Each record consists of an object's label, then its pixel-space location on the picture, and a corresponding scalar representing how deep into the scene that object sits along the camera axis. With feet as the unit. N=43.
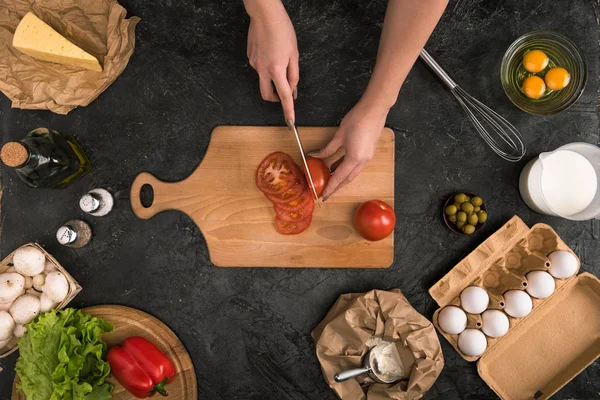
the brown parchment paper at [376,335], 4.72
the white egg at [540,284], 4.77
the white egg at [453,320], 4.85
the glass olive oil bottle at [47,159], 4.33
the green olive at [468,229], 5.01
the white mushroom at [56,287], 4.84
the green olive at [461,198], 5.03
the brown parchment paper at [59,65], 4.98
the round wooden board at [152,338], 5.12
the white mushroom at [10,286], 4.72
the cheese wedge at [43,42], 4.74
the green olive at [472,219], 4.97
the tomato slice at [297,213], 4.93
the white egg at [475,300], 4.83
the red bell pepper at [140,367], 4.77
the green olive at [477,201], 5.00
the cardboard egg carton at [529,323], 5.08
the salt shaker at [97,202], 4.92
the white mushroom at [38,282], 4.91
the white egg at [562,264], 4.76
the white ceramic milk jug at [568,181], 4.96
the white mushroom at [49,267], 5.00
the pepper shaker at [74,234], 4.93
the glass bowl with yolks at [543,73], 4.95
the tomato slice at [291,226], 5.00
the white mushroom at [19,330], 4.83
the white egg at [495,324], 4.80
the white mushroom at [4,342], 4.82
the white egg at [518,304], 4.78
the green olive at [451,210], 5.02
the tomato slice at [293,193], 4.94
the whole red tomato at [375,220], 4.75
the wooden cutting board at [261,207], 5.09
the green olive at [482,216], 5.01
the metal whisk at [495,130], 5.20
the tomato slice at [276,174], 4.96
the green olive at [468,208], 4.98
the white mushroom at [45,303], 4.82
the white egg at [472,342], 4.82
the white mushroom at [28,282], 4.88
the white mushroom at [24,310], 4.74
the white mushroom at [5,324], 4.71
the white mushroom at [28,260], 4.81
